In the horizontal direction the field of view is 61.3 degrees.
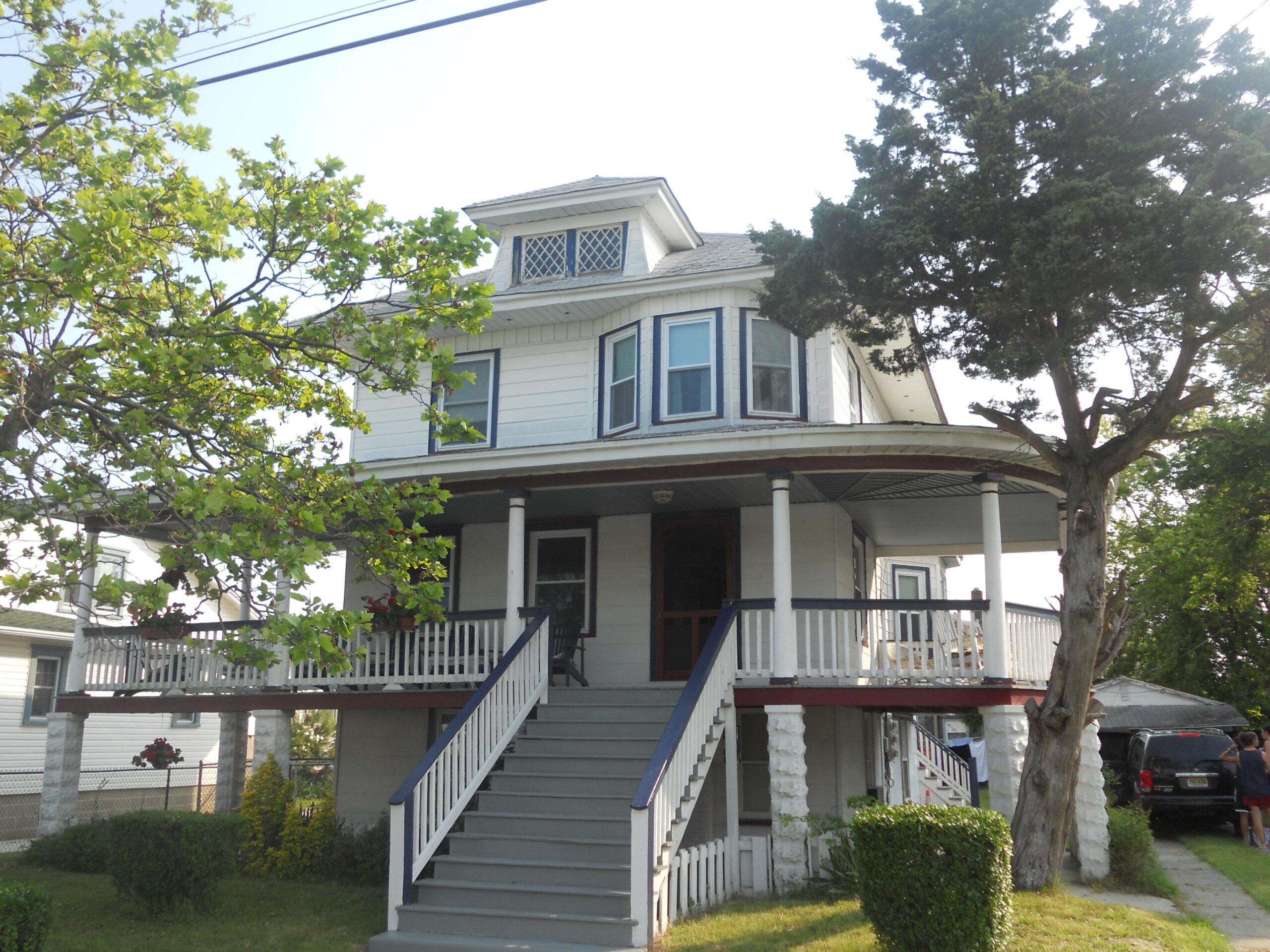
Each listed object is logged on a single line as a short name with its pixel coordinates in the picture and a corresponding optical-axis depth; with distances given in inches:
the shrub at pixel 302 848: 524.4
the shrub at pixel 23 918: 294.2
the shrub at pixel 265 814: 529.3
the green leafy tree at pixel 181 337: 332.8
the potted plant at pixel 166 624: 527.5
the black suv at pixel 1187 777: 644.7
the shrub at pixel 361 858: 502.3
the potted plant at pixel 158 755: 595.2
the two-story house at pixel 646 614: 411.2
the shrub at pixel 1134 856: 451.2
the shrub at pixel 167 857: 416.8
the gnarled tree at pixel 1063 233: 389.1
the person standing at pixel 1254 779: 546.0
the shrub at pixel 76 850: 543.5
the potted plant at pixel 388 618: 523.5
